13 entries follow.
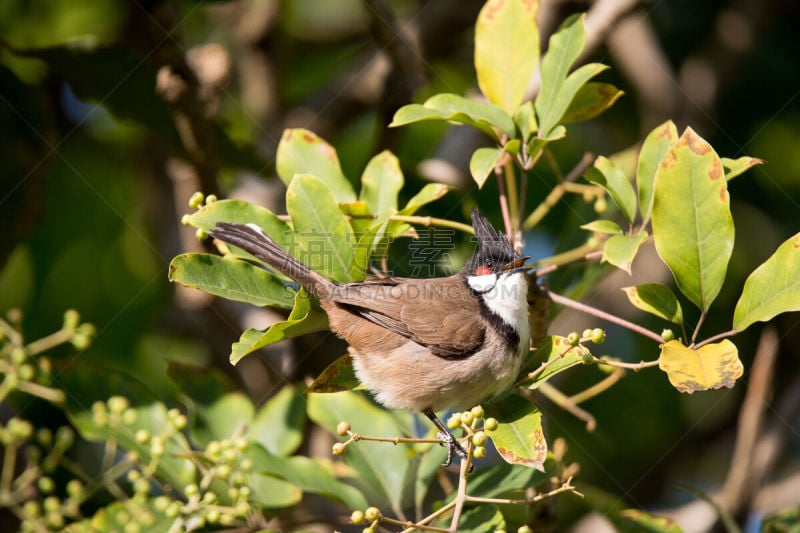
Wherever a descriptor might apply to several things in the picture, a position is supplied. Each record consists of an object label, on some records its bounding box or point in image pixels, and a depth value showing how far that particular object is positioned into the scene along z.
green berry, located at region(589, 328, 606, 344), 3.72
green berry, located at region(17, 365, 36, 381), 4.68
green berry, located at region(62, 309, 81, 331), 5.02
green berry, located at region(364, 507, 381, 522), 3.56
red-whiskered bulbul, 4.76
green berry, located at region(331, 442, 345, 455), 3.77
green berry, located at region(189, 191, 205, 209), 4.42
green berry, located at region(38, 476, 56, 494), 4.78
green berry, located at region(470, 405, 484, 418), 3.69
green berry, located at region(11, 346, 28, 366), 4.70
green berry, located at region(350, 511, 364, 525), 3.62
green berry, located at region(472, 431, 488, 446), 3.62
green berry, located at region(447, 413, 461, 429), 3.76
